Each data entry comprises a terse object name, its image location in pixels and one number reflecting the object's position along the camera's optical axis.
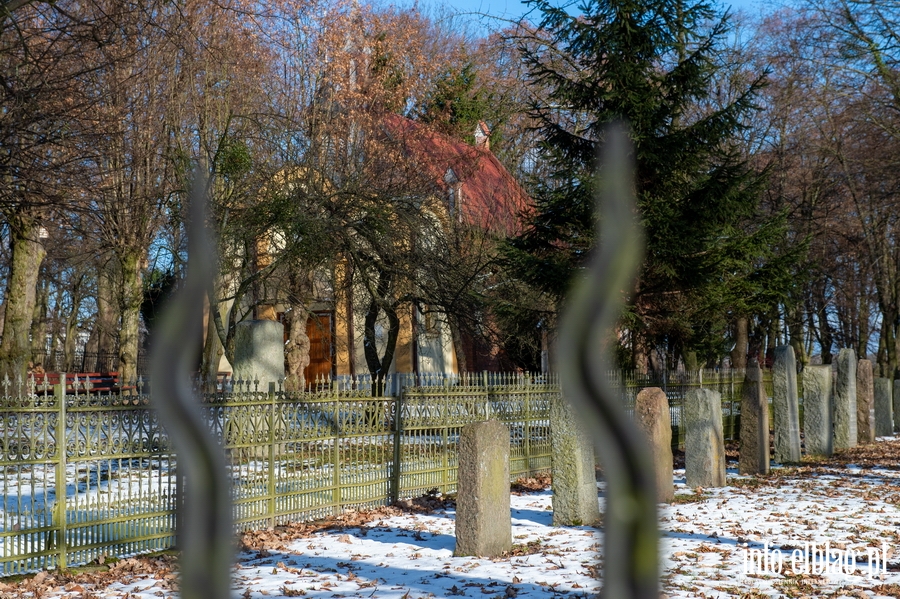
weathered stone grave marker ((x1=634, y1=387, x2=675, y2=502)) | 12.34
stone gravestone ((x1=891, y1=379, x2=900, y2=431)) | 26.64
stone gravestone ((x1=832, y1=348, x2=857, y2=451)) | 21.09
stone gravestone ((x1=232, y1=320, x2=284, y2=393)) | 14.99
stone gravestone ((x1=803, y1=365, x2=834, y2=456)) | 19.25
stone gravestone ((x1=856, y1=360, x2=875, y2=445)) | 22.23
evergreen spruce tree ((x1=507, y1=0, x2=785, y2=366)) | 18.30
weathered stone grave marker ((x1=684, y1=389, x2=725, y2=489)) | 14.33
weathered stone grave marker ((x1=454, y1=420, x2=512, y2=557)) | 9.45
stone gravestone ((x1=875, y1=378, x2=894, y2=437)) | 24.79
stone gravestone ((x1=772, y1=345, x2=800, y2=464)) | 17.83
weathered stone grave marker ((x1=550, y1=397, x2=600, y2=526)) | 11.47
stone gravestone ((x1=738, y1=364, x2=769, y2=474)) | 15.80
